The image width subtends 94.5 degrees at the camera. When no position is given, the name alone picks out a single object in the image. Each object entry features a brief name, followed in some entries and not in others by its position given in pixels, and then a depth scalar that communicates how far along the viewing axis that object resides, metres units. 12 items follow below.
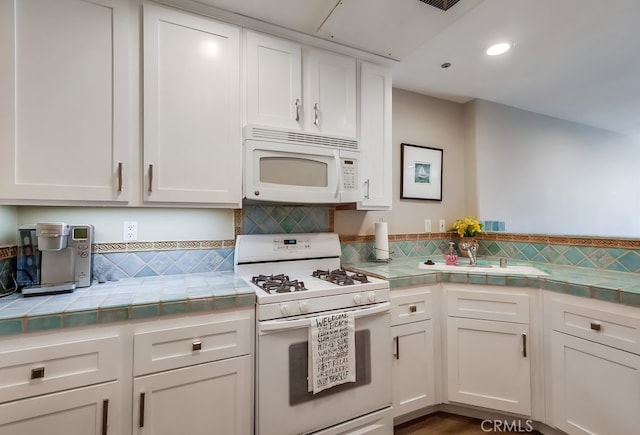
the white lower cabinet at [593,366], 1.36
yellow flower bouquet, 2.57
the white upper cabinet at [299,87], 1.72
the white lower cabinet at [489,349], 1.74
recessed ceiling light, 1.96
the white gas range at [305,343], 1.37
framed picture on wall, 2.61
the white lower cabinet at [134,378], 1.05
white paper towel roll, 2.32
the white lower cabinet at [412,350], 1.76
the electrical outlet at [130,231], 1.68
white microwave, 1.62
